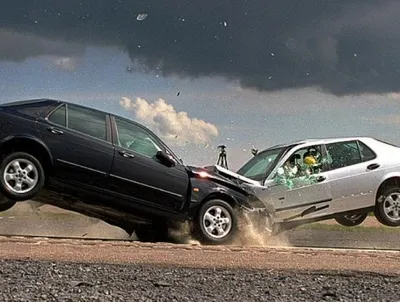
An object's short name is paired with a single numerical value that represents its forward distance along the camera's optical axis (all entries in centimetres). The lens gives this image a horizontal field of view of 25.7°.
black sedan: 1209
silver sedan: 1406
